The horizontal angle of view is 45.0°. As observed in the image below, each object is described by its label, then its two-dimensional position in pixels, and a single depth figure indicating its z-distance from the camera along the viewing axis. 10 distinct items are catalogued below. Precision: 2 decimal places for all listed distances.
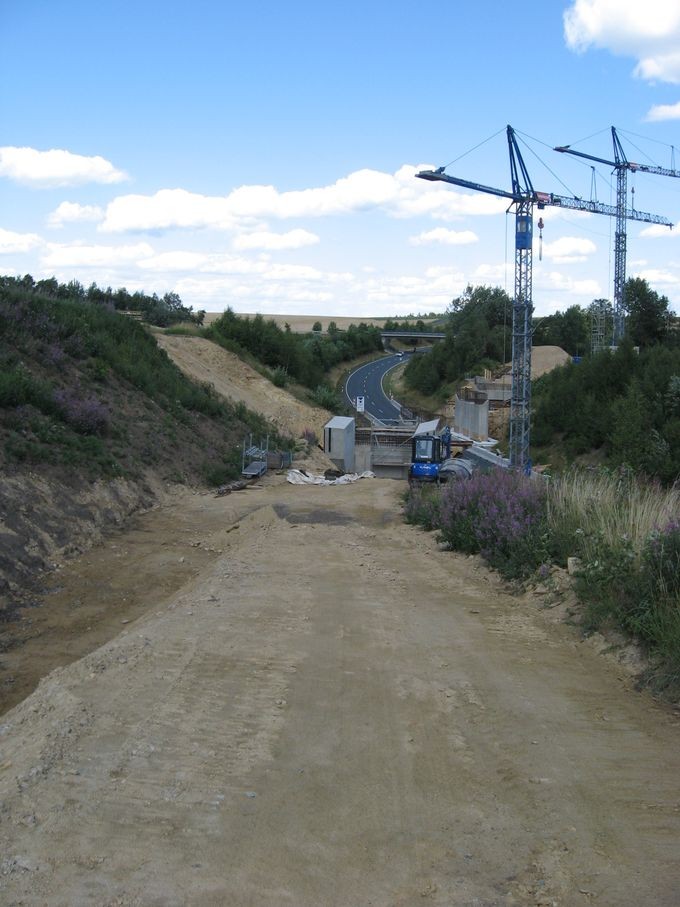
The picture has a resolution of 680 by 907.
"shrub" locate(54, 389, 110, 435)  22.91
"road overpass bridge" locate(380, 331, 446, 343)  131.75
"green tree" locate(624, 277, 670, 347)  77.06
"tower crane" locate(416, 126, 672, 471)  41.09
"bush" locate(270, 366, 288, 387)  49.75
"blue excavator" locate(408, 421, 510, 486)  28.59
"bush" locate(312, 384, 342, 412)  53.65
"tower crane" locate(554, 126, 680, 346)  77.69
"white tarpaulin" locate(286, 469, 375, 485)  30.13
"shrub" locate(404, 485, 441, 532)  17.12
